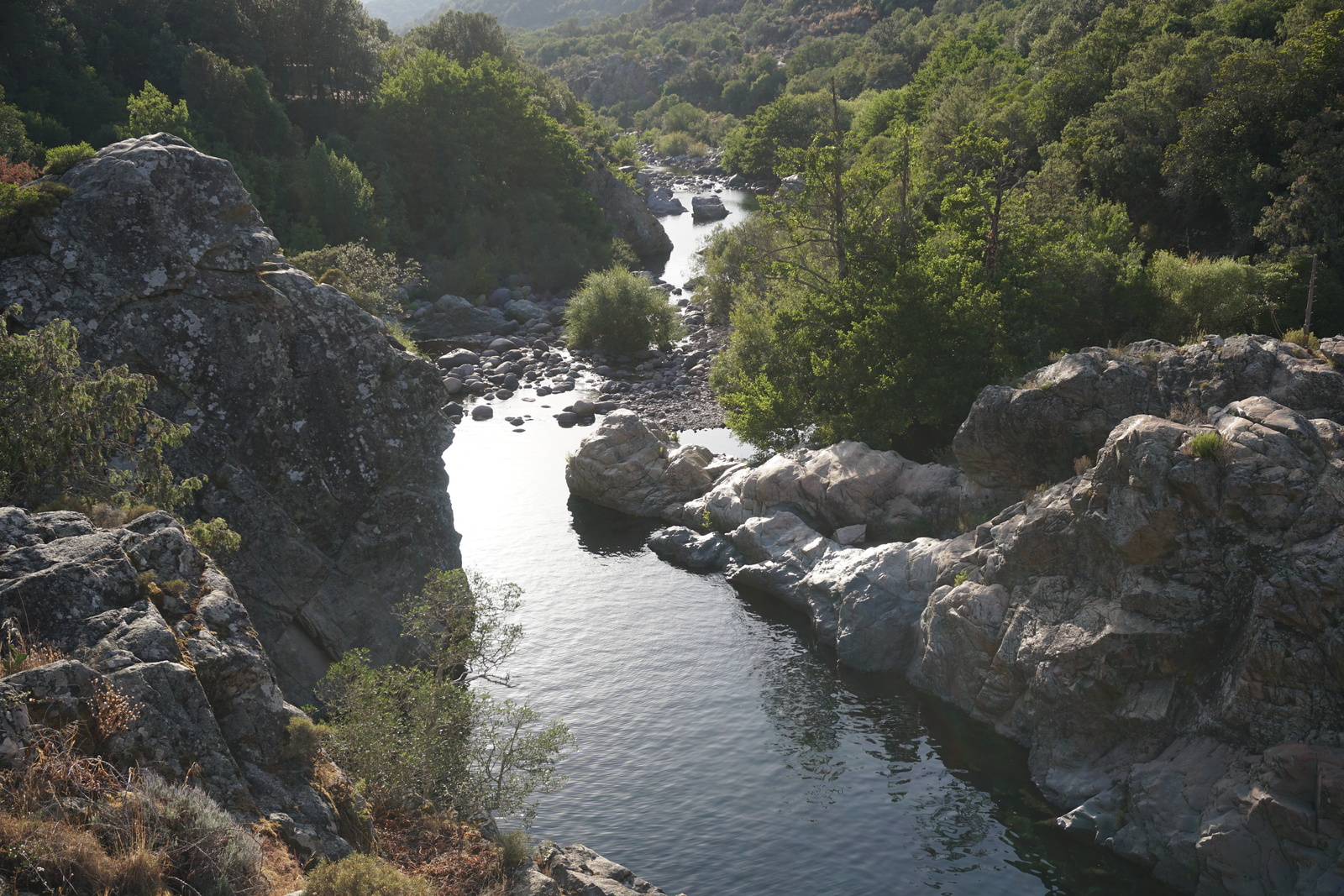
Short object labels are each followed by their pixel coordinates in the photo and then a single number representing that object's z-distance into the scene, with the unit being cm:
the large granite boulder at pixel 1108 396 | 2689
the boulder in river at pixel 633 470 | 4275
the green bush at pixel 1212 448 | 2217
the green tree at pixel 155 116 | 6081
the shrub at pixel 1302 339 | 2888
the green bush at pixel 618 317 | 6431
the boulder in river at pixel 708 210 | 11244
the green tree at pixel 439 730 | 1811
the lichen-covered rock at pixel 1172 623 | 1950
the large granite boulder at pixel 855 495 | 3397
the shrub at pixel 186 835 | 1042
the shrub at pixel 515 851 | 1745
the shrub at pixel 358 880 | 1185
